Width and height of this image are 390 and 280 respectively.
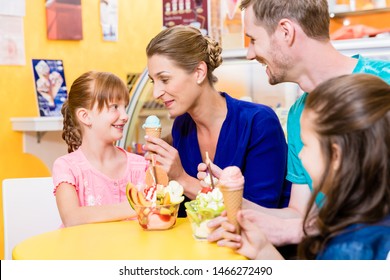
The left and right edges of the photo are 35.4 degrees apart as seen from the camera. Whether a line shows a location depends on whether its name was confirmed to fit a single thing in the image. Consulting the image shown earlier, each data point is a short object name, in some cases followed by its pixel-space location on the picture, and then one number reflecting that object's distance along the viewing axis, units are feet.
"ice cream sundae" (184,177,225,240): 4.61
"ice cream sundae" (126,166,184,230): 4.99
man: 5.41
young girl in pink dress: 6.23
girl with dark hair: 3.55
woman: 6.08
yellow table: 4.36
